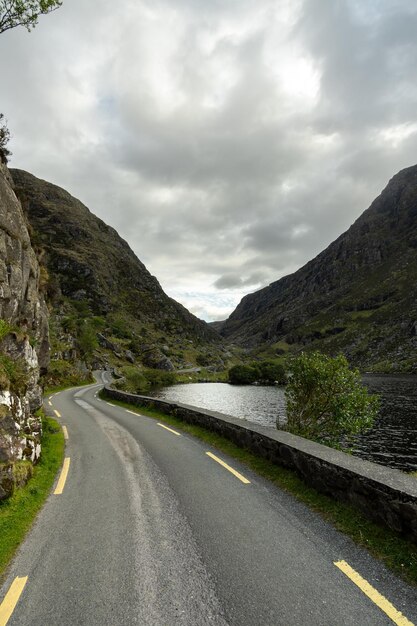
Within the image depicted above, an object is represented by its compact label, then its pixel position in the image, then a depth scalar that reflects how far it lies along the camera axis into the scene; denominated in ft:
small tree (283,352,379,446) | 65.00
